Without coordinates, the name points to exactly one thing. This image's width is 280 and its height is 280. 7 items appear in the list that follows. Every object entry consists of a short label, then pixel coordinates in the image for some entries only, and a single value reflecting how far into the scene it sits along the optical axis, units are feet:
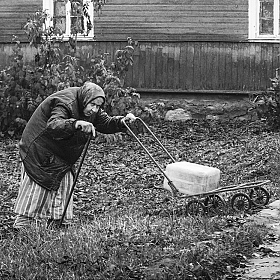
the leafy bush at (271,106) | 50.29
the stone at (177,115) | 61.62
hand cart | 26.86
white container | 27.86
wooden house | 60.44
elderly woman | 23.99
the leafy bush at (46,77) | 50.19
